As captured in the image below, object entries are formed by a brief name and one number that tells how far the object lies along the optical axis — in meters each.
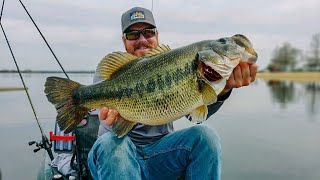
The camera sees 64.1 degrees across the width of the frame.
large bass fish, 1.70
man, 1.87
